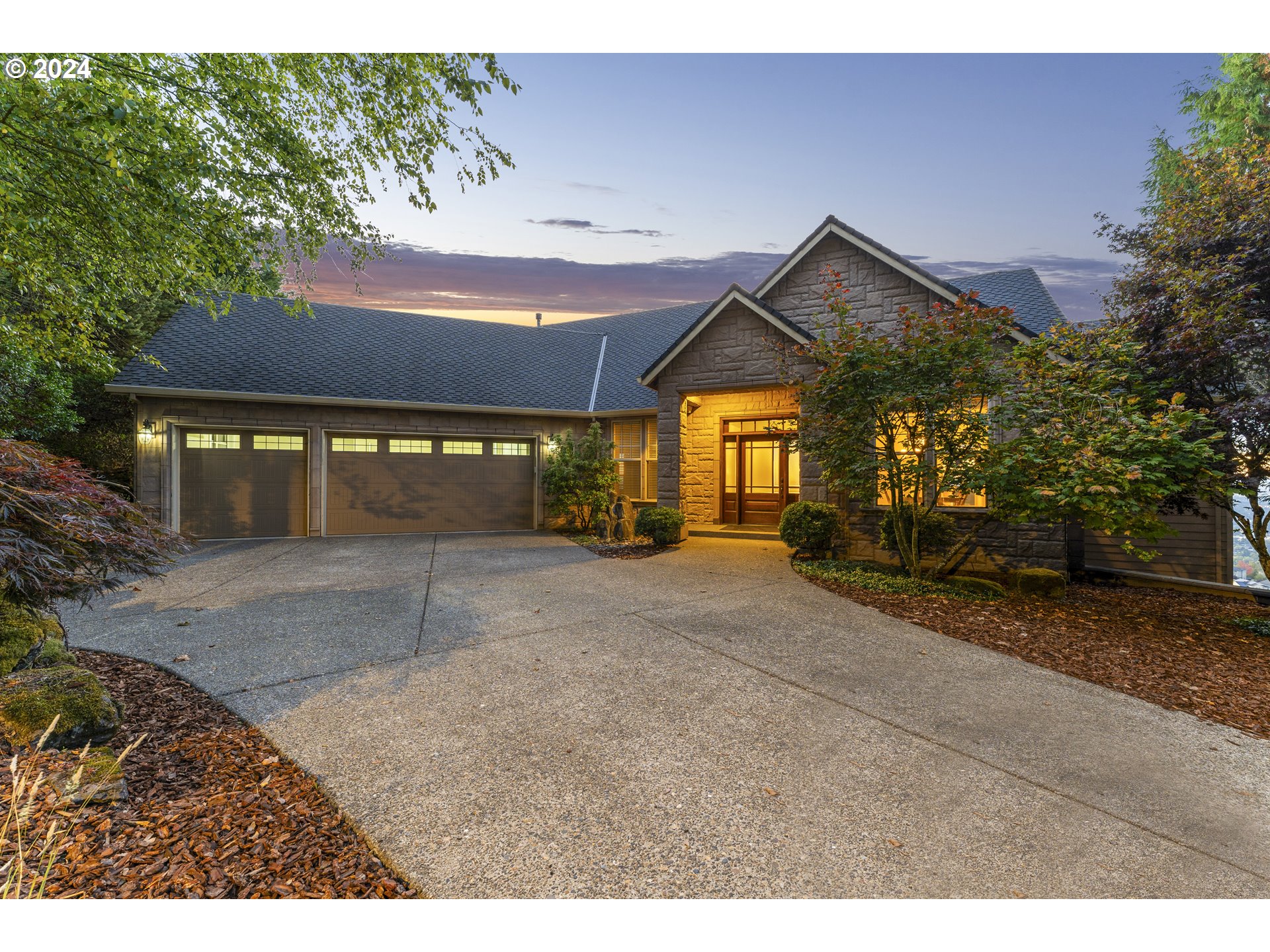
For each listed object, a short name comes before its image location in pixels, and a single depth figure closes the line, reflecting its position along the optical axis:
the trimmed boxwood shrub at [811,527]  8.84
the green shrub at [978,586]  7.11
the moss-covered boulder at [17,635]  3.39
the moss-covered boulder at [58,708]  2.72
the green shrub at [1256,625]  5.91
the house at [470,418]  9.82
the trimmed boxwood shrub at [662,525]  10.13
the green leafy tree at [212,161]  4.48
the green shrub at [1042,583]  7.37
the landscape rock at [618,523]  11.33
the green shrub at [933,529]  8.02
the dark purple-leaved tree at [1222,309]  6.29
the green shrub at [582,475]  11.90
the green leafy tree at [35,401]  9.45
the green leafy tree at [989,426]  5.71
